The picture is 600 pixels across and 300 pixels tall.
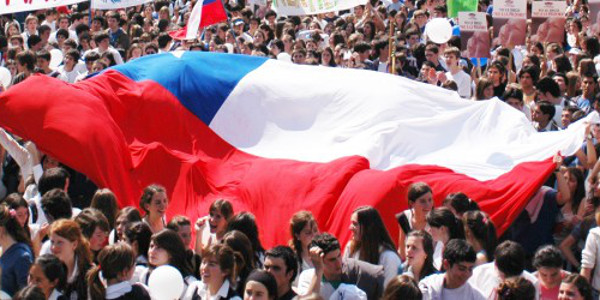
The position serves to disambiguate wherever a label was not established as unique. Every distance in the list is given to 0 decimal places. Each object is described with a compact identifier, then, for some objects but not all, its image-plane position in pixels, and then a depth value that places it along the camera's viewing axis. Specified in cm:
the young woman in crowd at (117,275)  1446
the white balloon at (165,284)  1443
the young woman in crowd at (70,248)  1562
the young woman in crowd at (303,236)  1708
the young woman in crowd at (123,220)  1750
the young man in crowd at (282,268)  1494
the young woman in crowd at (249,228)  1719
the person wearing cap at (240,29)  3819
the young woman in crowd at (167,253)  1580
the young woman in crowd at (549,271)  1549
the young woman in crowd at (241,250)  1572
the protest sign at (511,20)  2841
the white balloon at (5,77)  2840
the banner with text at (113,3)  3625
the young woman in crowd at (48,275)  1445
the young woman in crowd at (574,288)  1444
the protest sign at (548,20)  2867
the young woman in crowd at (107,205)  1891
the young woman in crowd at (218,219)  1862
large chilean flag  2094
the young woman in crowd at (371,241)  1639
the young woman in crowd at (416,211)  1833
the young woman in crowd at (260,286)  1405
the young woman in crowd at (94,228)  1697
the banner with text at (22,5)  3316
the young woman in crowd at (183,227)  1734
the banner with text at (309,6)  3266
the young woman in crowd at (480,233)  1667
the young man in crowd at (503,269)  1509
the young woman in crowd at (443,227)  1652
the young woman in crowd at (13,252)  1564
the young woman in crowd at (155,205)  1939
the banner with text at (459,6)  3274
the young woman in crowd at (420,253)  1557
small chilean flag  3161
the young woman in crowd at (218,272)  1495
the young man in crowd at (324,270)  1496
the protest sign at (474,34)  2869
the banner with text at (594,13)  2922
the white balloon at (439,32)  3045
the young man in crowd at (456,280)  1473
